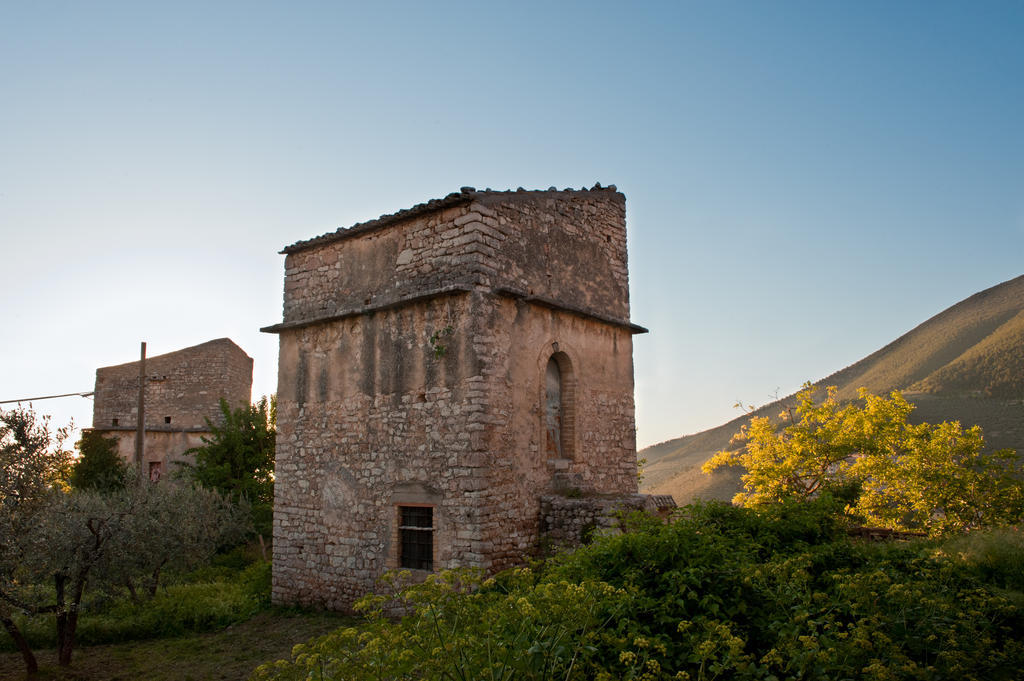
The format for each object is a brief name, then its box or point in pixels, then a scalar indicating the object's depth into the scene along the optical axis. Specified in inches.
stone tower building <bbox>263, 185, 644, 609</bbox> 402.3
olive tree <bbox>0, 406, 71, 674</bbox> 332.5
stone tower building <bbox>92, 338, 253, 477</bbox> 898.7
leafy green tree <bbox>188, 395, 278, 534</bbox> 740.0
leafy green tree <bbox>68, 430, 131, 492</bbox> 745.6
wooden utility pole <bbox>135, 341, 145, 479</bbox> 737.6
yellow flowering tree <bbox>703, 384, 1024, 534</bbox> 686.5
